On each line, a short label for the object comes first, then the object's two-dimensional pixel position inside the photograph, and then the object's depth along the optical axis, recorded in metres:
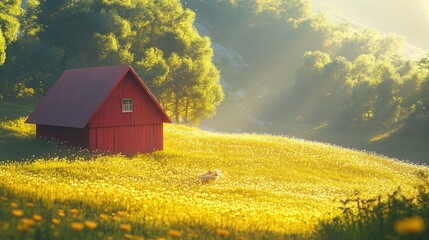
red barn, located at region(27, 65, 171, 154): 37.78
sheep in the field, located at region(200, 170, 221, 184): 29.16
